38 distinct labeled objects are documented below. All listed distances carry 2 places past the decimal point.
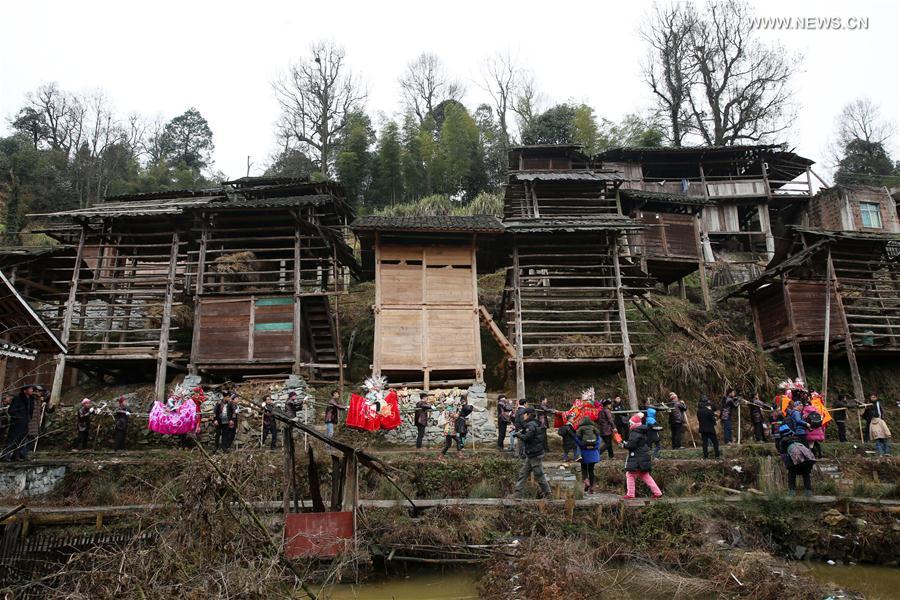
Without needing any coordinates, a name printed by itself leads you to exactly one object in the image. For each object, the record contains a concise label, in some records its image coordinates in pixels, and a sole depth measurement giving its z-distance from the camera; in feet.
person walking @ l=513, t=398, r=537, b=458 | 36.28
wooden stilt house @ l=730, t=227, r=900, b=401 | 66.28
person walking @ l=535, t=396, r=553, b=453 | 40.55
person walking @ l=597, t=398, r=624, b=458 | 46.03
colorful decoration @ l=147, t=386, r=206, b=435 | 48.08
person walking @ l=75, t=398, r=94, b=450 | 49.14
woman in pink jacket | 42.14
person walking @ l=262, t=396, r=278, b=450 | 46.76
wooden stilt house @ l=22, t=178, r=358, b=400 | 60.44
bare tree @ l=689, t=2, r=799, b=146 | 115.14
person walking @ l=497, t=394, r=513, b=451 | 47.73
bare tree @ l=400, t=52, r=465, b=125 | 142.78
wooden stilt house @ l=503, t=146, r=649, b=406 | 59.88
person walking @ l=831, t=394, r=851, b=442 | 54.24
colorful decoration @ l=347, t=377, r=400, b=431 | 47.60
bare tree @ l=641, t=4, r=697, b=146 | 119.55
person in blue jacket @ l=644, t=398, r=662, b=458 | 42.19
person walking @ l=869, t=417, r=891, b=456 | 46.73
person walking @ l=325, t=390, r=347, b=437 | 47.50
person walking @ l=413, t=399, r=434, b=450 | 49.16
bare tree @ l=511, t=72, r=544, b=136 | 135.23
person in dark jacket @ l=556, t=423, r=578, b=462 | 41.30
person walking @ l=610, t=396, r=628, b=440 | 51.03
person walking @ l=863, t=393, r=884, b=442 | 49.42
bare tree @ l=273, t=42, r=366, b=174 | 125.18
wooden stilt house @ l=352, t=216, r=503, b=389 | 57.36
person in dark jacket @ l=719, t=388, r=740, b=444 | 50.57
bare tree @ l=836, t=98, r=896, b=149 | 137.37
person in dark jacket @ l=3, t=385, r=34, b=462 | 40.83
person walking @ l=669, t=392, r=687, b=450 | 46.98
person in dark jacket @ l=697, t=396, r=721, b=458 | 44.04
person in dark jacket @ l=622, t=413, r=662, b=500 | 36.22
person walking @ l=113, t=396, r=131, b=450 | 48.96
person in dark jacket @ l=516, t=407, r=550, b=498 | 35.42
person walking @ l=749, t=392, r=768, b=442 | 51.41
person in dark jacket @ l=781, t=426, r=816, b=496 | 35.83
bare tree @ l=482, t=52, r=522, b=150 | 136.87
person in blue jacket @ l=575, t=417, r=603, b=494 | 37.45
